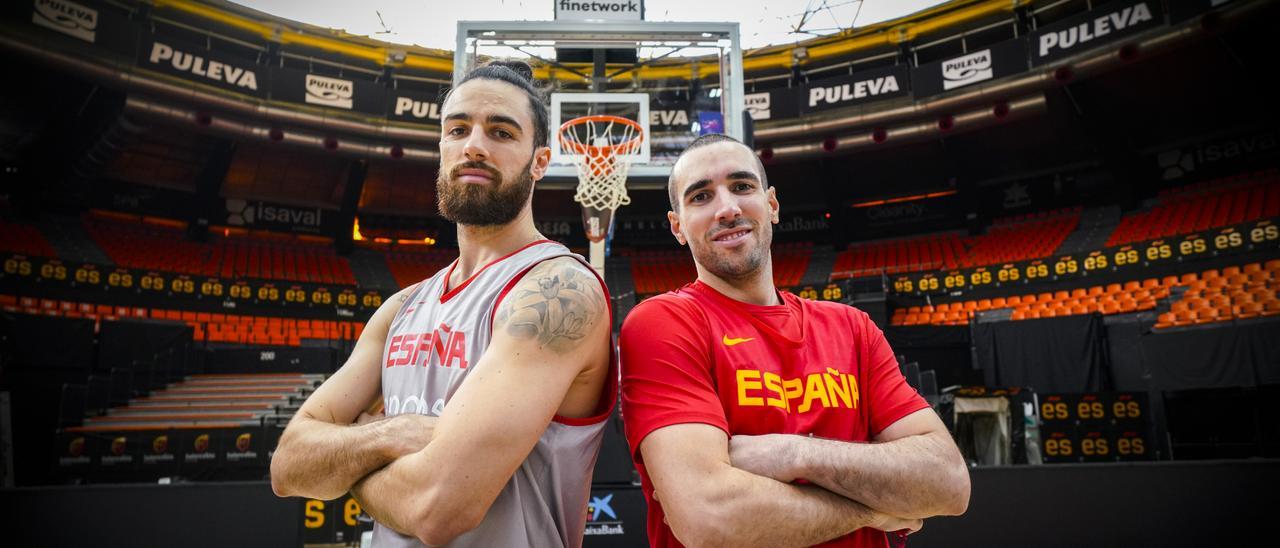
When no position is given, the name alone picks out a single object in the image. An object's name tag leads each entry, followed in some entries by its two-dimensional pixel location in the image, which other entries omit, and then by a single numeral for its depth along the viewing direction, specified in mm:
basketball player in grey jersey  1497
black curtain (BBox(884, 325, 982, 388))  14102
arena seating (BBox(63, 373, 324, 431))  10641
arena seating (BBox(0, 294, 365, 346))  13234
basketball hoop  7531
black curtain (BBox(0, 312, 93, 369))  10938
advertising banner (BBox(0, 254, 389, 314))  13164
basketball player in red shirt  1720
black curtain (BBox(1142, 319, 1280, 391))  9641
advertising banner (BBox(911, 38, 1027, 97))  15031
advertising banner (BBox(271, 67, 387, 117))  15812
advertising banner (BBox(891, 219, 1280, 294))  12961
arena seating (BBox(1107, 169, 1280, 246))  14711
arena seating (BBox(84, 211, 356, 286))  17062
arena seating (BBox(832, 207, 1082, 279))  17750
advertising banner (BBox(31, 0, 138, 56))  12594
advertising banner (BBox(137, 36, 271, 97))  14320
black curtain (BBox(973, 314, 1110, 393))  12305
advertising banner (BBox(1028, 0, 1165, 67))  13547
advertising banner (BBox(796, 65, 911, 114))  16484
